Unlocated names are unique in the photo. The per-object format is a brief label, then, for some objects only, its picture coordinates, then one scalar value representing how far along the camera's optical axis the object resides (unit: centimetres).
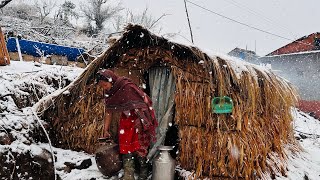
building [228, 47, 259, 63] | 3144
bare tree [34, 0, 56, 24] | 3369
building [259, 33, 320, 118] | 2321
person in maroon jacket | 480
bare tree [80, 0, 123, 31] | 3375
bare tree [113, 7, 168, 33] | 3360
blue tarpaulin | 1296
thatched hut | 565
